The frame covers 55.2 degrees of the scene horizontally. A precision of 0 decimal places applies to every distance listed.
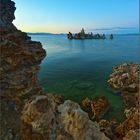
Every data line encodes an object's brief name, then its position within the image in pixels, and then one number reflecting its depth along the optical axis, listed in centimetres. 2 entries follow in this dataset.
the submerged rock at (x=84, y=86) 2488
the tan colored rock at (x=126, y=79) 2210
